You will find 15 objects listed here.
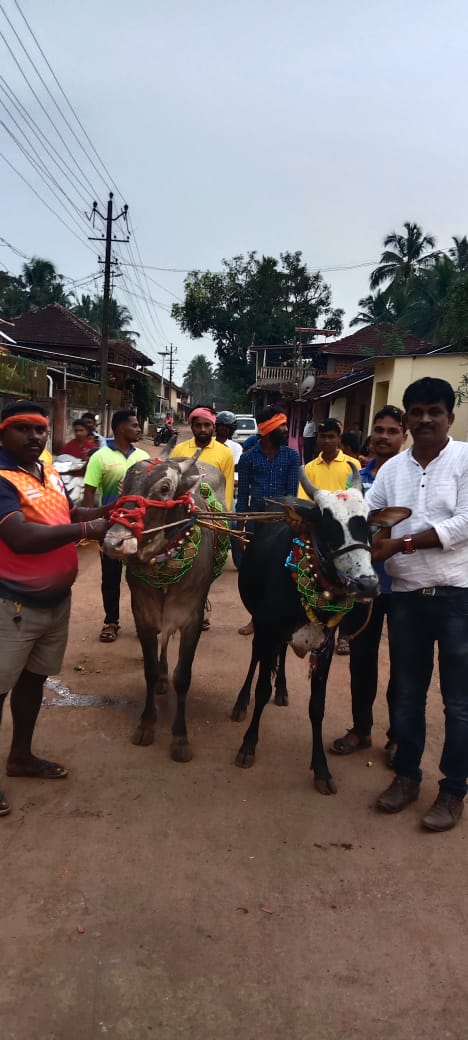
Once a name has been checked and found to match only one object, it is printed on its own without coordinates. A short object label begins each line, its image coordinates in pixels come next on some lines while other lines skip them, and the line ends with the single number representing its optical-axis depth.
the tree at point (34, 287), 43.25
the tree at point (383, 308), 32.03
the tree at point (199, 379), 109.44
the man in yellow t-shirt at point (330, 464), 5.70
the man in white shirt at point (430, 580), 3.25
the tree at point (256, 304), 40.25
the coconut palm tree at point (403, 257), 35.97
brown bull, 3.36
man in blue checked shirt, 5.52
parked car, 23.56
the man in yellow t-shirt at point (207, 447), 5.71
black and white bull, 3.24
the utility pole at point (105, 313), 22.00
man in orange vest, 2.95
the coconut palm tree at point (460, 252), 33.34
